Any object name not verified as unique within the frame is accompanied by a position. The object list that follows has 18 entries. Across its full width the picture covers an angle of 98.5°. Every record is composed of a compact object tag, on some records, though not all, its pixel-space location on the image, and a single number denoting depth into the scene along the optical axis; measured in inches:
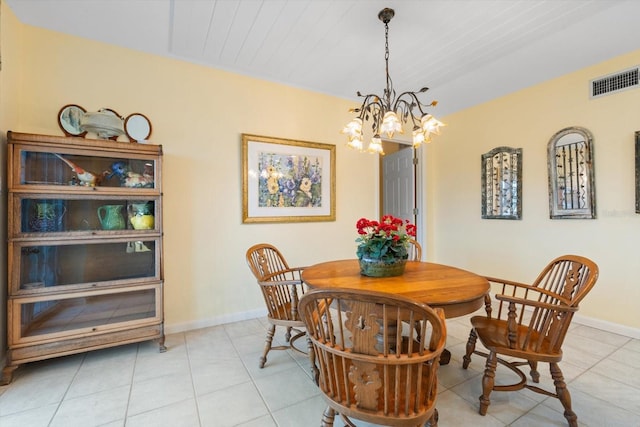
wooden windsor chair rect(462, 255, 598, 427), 56.0
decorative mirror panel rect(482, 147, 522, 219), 132.5
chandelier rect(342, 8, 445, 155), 76.7
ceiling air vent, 99.1
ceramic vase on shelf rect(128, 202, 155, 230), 90.6
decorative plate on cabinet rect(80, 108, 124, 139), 85.4
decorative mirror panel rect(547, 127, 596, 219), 109.5
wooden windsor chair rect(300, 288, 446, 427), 37.8
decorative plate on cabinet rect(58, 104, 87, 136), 88.4
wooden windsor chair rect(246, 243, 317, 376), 74.0
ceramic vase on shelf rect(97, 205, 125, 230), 87.4
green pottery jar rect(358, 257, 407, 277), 69.6
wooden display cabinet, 74.7
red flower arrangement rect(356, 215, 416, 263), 69.5
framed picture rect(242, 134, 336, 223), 118.5
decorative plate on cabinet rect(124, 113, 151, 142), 96.4
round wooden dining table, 53.7
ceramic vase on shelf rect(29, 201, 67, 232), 78.3
